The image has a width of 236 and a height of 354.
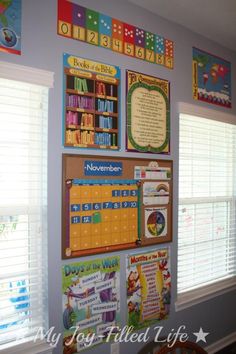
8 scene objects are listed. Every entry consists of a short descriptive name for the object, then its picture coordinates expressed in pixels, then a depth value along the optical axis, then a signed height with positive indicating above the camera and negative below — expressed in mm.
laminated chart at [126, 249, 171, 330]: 1931 -783
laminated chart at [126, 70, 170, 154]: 1922 +421
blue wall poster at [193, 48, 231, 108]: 2350 +817
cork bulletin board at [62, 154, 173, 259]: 1657 -183
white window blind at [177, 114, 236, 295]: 2318 -234
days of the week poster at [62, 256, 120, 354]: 1642 -754
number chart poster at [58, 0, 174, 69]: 1641 +879
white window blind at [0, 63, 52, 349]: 1485 -186
